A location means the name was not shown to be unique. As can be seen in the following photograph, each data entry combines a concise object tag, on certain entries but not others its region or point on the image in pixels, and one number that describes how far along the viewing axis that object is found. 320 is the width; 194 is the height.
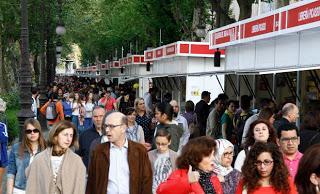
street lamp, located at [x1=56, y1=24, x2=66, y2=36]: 24.65
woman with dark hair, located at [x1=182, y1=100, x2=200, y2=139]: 11.92
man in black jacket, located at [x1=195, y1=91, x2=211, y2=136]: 14.17
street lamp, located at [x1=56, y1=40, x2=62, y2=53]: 36.65
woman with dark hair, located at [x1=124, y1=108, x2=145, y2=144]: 8.44
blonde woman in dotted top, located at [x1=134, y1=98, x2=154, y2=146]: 9.98
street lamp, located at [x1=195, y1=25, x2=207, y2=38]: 22.76
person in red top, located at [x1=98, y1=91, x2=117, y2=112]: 17.58
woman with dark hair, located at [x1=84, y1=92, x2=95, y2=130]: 15.47
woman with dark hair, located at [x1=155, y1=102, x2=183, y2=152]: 8.43
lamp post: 14.08
